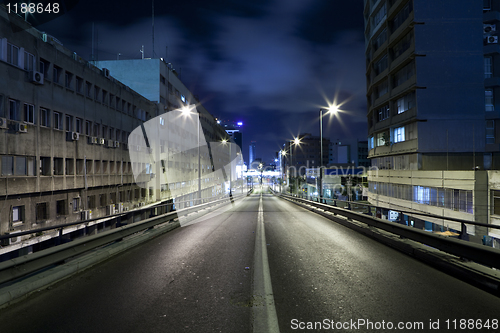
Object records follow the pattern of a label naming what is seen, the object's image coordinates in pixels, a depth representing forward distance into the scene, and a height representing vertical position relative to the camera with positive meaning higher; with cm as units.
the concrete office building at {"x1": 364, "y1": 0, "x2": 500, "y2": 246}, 2762 +730
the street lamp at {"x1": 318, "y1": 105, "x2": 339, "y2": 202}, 2315 +460
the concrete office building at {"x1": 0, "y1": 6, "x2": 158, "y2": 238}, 1845 +292
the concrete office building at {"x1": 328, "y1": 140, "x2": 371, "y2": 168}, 12438 +710
